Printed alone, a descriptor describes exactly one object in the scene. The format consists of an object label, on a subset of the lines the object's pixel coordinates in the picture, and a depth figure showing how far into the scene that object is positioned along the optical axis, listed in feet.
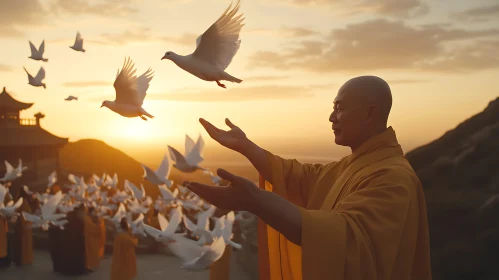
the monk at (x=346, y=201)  6.61
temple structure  99.96
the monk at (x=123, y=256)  37.52
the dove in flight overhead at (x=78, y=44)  25.40
